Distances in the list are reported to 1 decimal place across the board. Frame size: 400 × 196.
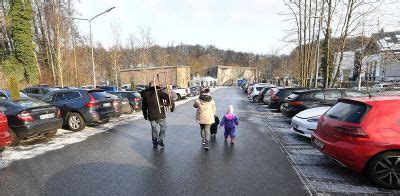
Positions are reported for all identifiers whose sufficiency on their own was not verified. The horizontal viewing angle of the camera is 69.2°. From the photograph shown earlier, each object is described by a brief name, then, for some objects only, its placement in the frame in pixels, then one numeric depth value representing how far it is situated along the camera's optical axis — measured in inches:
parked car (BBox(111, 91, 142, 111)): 661.3
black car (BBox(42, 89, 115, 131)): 408.8
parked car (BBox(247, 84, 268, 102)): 951.0
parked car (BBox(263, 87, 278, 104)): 743.5
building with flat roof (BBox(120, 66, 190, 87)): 2219.5
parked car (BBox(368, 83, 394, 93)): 1334.9
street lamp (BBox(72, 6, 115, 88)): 849.5
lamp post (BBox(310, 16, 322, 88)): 798.8
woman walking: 283.9
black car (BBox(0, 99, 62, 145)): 305.4
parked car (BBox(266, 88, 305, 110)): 631.2
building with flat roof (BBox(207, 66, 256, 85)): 4202.8
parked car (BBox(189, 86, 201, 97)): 1488.7
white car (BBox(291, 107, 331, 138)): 313.0
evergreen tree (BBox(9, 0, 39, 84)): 1364.4
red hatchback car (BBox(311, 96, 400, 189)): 184.7
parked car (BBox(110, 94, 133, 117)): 495.5
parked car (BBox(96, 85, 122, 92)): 1033.2
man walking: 285.6
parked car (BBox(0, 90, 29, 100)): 451.3
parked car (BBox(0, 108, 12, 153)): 245.2
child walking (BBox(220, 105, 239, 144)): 317.4
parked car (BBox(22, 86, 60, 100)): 741.8
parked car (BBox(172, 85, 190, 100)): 1115.2
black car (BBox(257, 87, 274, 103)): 863.1
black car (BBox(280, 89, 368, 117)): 439.8
